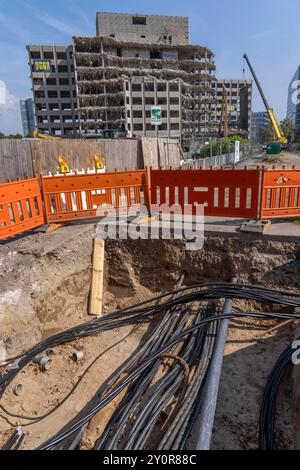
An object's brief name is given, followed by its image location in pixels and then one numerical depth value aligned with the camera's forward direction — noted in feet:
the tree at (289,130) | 291.79
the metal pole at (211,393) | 8.92
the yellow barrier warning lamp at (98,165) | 40.36
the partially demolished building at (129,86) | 223.10
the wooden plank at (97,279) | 18.90
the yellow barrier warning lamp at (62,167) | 34.06
